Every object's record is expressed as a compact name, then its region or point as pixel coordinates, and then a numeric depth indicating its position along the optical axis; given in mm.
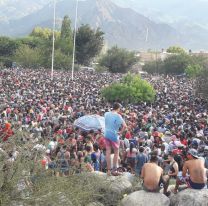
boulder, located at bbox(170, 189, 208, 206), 5410
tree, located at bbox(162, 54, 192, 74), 46620
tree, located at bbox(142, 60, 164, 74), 49424
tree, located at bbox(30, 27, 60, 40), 59565
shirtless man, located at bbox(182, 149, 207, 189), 5570
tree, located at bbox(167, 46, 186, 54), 70225
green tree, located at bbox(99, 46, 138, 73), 43827
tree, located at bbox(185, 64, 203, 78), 39946
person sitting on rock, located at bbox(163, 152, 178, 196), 6652
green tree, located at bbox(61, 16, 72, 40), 47021
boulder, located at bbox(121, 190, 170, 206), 5478
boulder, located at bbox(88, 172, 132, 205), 5658
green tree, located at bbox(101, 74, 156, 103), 19925
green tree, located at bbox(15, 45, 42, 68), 41099
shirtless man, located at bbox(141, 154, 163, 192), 5584
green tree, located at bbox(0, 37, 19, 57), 49919
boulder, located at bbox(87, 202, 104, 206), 5195
